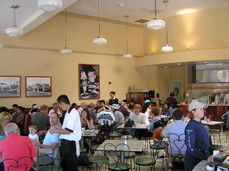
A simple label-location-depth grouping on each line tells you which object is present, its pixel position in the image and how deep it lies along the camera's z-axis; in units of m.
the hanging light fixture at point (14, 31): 5.99
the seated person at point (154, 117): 5.78
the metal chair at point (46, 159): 3.95
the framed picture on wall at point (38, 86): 9.98
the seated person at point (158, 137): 5.36
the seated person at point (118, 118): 7.14
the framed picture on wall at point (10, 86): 9.48
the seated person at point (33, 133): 4.62
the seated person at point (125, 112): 8.27
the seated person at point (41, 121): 6.46
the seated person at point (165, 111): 8.92
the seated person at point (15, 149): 3.06
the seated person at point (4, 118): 4.64
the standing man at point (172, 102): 10.34
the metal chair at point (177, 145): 4.36
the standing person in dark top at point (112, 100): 10.71
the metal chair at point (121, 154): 3.77
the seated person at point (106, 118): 6.71
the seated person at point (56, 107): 8.07
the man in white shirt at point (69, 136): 3.80
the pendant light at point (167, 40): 9.11
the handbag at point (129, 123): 6.13
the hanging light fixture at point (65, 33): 10.81
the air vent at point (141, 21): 12.56
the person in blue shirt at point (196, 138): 2.76
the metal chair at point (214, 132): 6.74
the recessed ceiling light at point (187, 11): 11.51
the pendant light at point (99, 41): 7.26
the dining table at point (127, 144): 3.91
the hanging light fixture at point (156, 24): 5.67
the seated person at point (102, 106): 8.09
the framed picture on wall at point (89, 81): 11.31
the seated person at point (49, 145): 4.02
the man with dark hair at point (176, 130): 4.40
